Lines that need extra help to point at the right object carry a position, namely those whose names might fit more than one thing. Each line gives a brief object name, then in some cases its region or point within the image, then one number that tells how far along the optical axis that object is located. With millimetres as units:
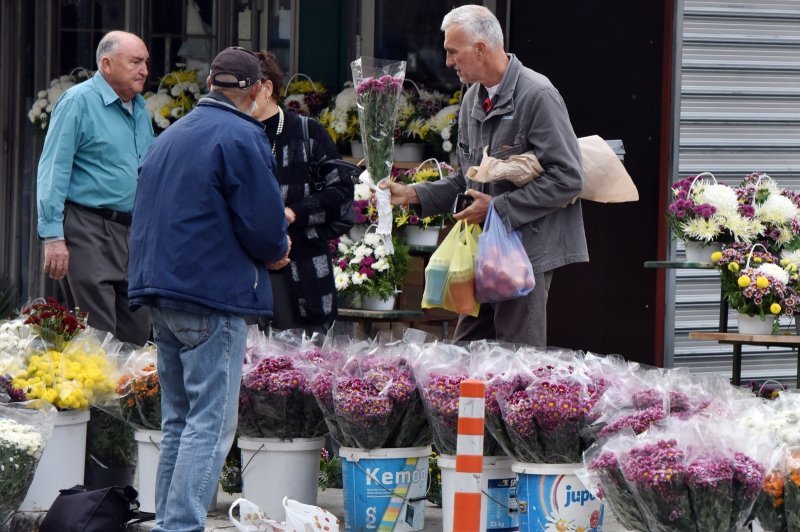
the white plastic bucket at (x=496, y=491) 10969
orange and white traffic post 8703
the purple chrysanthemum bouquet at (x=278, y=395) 11664
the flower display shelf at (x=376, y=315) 15443
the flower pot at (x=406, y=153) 17234
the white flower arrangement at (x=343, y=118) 17594
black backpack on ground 11445
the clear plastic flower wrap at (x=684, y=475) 8867
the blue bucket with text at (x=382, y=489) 11281
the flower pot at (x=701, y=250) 14805
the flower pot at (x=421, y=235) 15719
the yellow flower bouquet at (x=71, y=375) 12289
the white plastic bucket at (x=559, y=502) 10414
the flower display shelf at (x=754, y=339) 14133
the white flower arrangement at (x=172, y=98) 19141
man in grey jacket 11789
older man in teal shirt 14023
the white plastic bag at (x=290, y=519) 10859
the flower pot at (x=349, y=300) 15516
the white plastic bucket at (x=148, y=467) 12250
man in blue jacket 10094
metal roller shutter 16125
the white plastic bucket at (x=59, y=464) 12367
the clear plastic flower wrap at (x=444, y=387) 10859
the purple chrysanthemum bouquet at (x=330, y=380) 11430
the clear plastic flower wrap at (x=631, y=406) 10109
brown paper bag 12539
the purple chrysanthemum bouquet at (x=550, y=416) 10344
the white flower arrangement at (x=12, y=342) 12367
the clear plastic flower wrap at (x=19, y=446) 11234
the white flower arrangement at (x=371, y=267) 15312
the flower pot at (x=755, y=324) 14352
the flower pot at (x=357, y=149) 17609
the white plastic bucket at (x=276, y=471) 11859
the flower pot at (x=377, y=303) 15500
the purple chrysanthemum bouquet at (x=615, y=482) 9219
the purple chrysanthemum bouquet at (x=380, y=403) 11148
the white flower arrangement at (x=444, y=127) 16766
